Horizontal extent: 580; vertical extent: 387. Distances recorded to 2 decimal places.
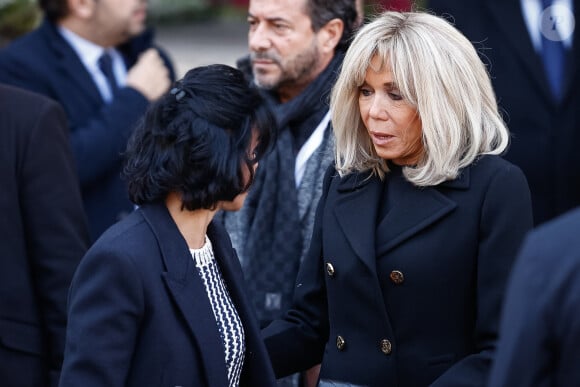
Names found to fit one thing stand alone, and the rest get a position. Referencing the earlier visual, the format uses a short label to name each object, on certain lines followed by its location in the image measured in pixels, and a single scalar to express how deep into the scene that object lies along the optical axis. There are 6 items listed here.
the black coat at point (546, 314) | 3.50
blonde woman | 5.91
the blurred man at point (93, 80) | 10.30
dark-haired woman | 5.39
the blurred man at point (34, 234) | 7.04
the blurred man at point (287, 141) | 7.89
